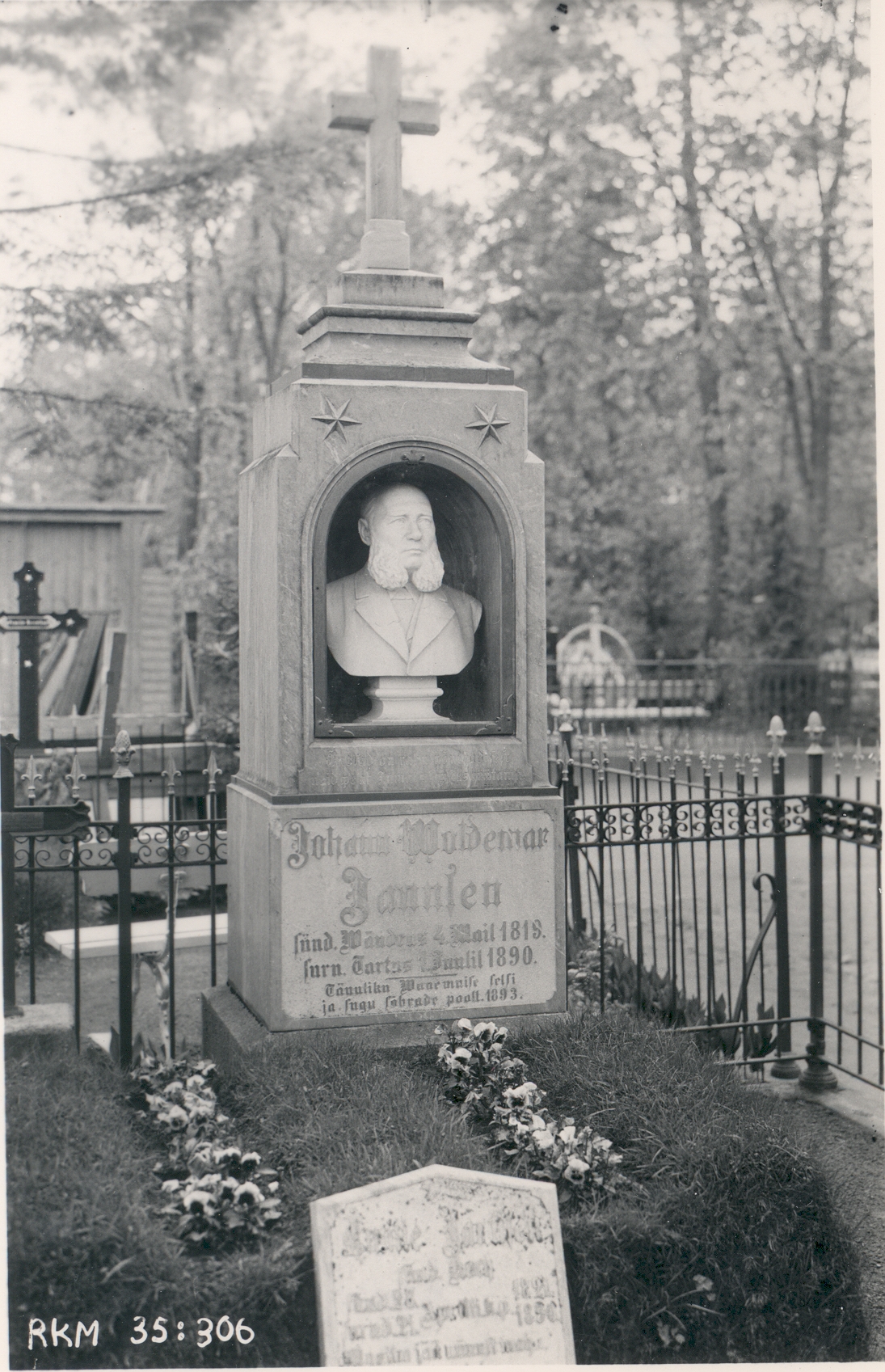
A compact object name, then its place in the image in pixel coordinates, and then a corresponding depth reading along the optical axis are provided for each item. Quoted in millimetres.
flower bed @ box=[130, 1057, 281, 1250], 3615
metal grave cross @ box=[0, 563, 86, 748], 6188
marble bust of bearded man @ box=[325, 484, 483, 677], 5090
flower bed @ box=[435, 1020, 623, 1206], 3947
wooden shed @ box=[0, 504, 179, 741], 13711
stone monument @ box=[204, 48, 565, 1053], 4789
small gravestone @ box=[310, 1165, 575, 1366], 3475
